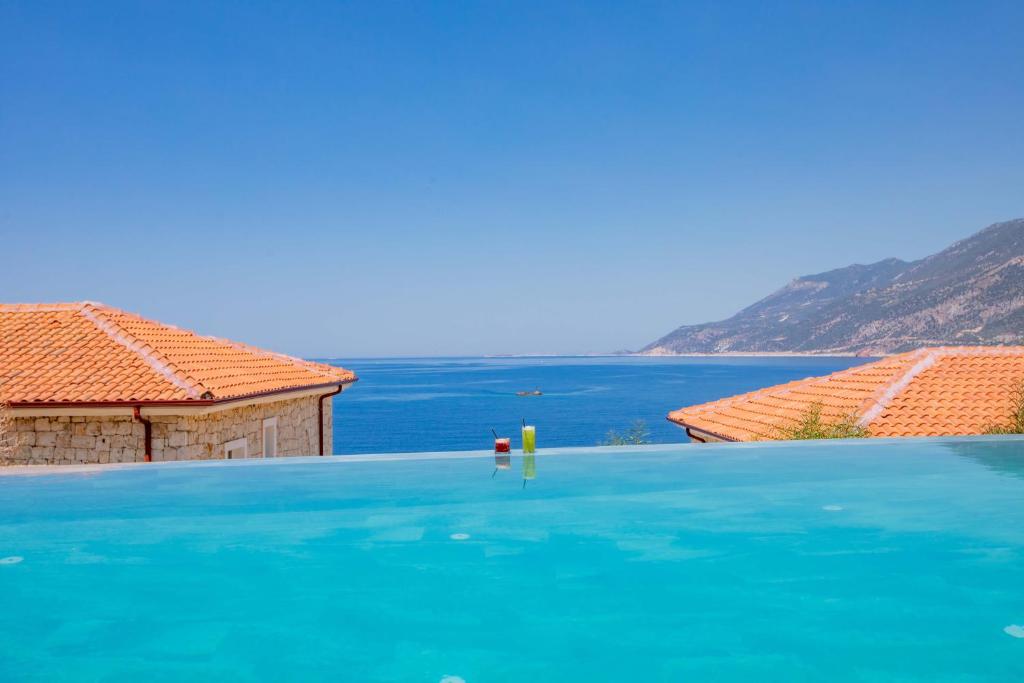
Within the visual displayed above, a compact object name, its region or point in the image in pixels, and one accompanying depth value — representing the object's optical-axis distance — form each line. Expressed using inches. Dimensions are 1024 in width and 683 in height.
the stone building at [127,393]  432.1
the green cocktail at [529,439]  335.6
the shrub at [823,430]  510.3
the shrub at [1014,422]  452.8
